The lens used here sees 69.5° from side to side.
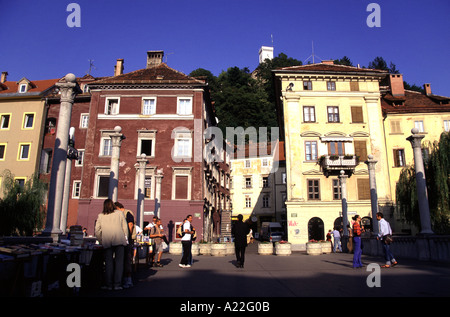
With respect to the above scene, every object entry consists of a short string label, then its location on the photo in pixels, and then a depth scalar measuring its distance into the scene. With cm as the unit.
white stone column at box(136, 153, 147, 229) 1859
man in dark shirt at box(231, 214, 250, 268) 1157
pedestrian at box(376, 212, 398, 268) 1119
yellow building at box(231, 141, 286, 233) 5309
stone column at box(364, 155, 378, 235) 1816
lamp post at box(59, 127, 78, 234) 1234
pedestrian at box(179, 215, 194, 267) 1134
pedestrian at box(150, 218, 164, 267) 1195
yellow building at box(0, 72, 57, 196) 3294
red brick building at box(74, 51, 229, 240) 2877
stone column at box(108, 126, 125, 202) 1388
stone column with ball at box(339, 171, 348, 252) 2139
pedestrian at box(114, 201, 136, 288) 729
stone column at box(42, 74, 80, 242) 939
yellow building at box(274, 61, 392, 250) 3109
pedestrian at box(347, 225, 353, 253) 1973
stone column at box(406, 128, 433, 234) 1338
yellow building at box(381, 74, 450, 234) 3278
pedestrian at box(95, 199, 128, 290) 701
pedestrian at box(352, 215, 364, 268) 1081
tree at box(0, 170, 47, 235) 2175
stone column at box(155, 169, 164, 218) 2266
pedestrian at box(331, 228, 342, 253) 2158
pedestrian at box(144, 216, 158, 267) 1163
